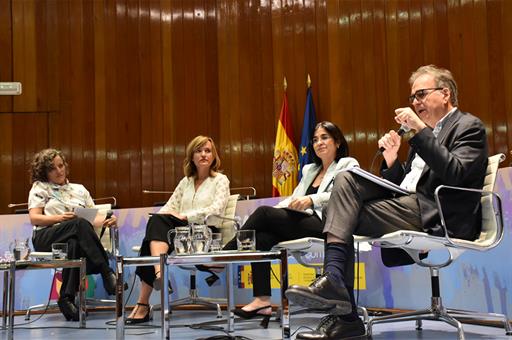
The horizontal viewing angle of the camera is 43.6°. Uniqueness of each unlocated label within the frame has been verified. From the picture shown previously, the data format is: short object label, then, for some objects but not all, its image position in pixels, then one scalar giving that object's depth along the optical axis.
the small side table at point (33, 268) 3.22
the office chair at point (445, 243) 2.53
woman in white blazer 3.21
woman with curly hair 4.13
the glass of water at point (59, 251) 3.73
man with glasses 2.39
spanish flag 5.39
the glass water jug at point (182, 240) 2.85
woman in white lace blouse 3.80
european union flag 5.35
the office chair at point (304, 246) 3.01
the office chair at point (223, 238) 4.10
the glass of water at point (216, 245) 2.96
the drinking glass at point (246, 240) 2.79
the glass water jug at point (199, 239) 2.83
